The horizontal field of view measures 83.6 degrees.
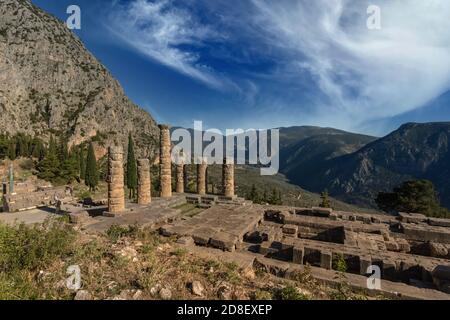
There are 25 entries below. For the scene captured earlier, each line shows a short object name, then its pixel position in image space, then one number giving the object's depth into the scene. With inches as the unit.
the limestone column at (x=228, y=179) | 856.3
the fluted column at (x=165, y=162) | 800.3
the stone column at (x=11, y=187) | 815.9
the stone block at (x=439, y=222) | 544.3
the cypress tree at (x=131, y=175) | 1418.6
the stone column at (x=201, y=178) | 940.0
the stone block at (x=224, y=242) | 343.3
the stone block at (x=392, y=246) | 394.0
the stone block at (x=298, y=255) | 313.0
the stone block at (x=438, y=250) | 367.2
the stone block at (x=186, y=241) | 348.2
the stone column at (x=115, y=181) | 568.7
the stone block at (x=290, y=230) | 462.6
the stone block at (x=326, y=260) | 303.9
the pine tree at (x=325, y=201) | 1173.6
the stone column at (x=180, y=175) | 939.8
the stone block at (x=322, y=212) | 605.3
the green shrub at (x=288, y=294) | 191.8
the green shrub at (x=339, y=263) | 307.0
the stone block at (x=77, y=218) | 458.6
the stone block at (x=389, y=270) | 299.1
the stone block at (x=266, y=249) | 354.6
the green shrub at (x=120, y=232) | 349.8
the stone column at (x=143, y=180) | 668.7
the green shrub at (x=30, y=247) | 221.5
